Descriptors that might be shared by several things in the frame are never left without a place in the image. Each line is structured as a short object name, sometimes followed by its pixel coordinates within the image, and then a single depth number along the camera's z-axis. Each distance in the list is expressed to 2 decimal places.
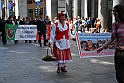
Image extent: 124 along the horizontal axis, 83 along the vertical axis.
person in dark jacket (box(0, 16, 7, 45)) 16.92
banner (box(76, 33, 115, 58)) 7.88
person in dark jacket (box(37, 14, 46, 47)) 15.54
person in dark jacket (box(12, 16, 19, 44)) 17.92
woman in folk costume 7.42
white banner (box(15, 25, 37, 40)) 17.59
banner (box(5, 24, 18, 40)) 17.48
